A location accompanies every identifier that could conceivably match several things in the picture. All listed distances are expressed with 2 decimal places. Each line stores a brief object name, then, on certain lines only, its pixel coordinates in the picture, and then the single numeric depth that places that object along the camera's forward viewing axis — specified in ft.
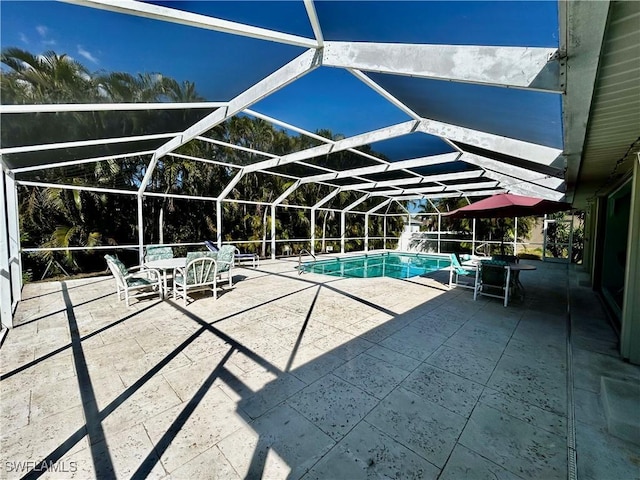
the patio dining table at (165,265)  16.75
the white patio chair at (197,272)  16.22
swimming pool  35.24
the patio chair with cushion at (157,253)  21.80
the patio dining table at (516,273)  16.80
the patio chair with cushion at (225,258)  19.80
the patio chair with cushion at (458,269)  20.88
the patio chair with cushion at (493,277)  17.51
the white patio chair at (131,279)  15.65
